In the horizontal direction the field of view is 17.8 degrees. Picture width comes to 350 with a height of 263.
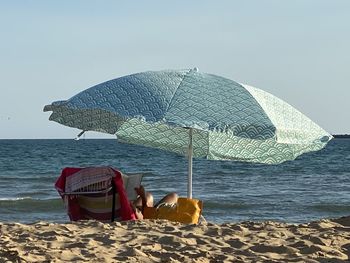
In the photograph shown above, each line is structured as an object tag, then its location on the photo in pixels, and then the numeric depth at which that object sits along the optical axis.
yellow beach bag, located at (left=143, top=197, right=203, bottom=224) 12.00
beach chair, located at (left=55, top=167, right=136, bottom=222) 11.68
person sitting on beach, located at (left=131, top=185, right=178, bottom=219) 12.11
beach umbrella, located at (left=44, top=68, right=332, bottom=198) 10.18
